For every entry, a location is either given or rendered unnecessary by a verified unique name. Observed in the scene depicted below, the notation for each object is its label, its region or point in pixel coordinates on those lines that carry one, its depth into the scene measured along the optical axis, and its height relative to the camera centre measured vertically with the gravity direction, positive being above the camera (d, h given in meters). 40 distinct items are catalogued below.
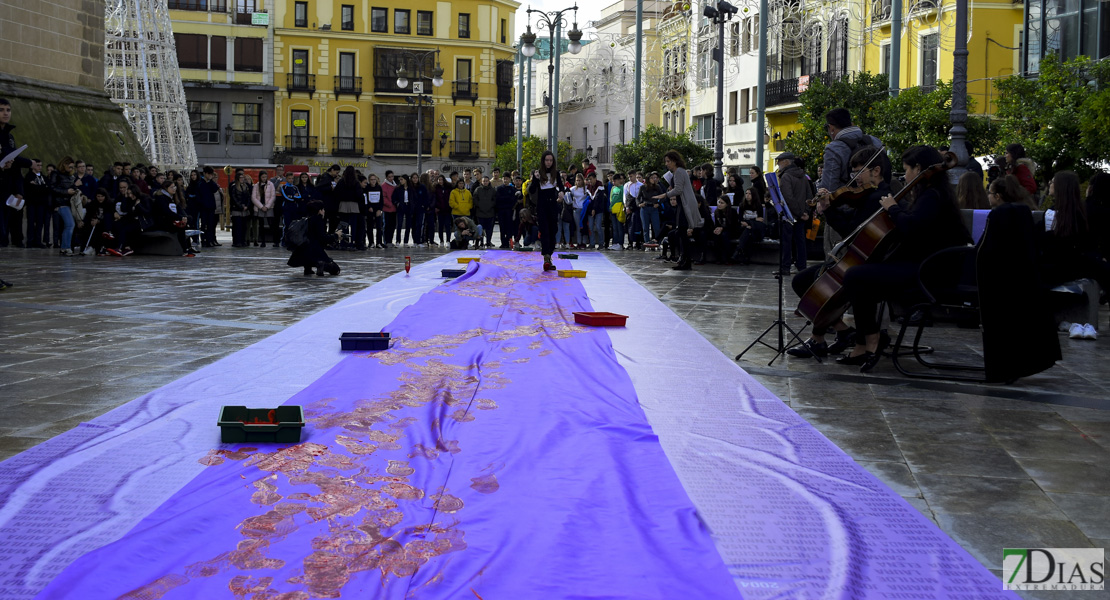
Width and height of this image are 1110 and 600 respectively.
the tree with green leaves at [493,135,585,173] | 59.72 +4.77
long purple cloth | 3.24 -1.03
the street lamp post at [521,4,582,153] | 30.08 +5.88
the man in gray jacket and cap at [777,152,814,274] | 13.55 +0.68
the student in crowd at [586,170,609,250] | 23.59 +0.61
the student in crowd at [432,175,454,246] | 24.69 +0.85
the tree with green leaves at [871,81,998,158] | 22.44 +2.64
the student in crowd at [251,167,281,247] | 23.95 +0.75
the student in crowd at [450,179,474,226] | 24.08 +0.78
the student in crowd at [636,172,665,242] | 21.85 +0.71
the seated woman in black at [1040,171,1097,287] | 8.78 +0.04
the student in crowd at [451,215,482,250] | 23.14 +0.07
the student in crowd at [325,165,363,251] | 21.48 +0.64
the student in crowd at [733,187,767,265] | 18.64 +0.25
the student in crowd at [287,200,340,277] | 14.68 -0.23
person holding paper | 19.39 +0.46
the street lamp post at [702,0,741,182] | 24.86 +4.81
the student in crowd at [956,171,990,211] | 9.97 +0.48
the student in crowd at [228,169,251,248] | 24.00 +0.55
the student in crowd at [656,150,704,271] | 15.96 +0.56
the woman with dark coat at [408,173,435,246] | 24.81 +0.75
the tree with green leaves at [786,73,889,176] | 29.55 +3.95
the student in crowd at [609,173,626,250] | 23.52 +0.63
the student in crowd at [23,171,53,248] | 20.25 +0.49
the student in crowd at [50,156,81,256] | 19.30 +0.71
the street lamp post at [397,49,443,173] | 42.87 +6.94
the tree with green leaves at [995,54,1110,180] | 15.95 +2.31
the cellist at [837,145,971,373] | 7.23 +0.00
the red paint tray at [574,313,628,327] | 9.10 -0.72
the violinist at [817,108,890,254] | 9.34 +0.83
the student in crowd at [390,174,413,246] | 24.97 +0.84
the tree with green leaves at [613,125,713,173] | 37.94 +3.29
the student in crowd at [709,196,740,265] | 18.69 +0.14
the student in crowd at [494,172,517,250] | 23.94 +0.70
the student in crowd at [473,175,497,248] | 24.05 +0.79
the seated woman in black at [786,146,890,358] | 7.95 +0.20
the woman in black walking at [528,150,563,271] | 15.36 +0.59
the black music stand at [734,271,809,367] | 7.96 -0.76
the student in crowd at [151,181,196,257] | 18.69 +0.30
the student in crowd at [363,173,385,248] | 23.91 +0.62
